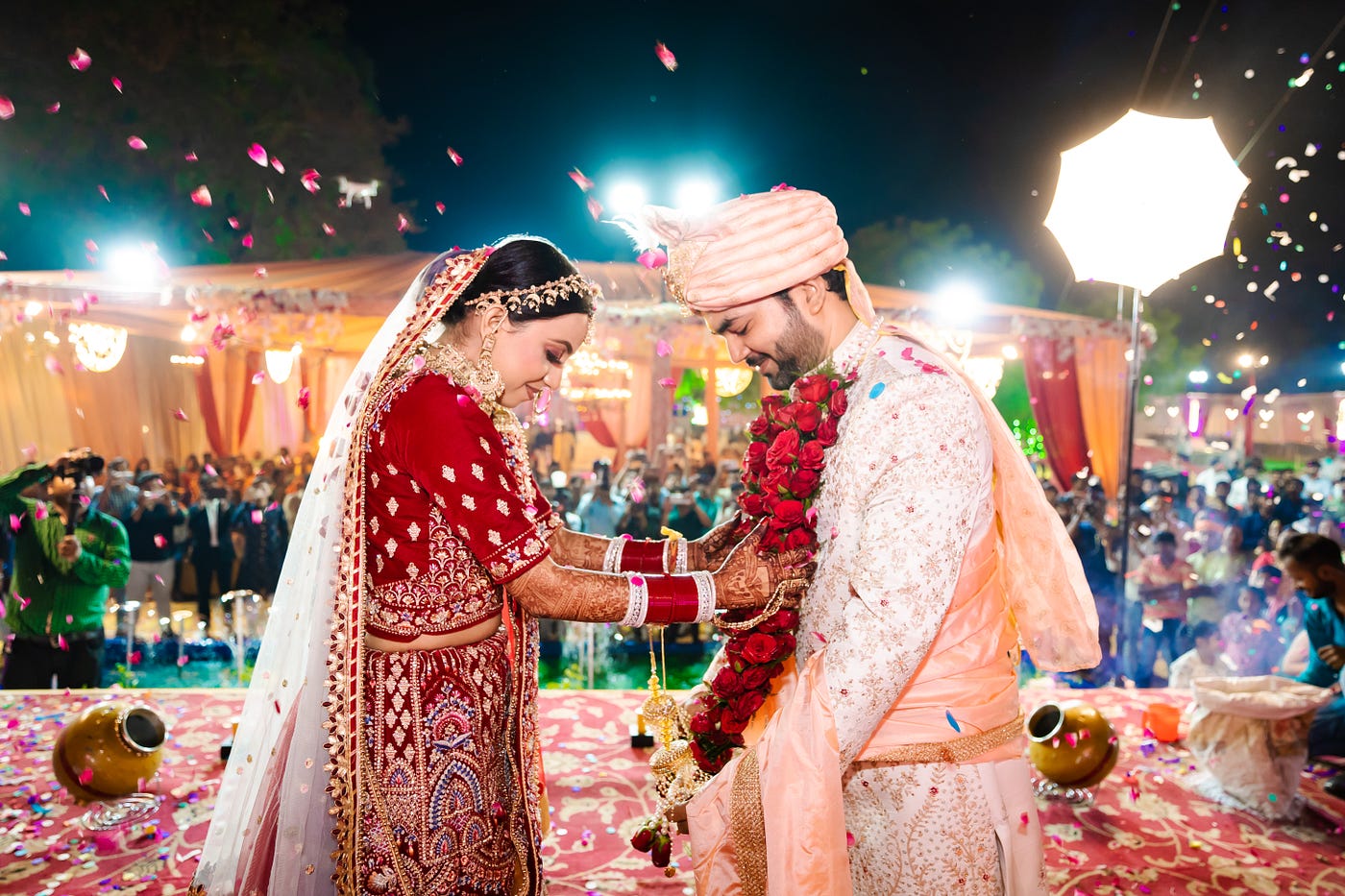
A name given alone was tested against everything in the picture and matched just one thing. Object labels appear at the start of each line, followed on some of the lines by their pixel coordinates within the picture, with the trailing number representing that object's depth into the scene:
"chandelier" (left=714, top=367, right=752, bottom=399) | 12.55
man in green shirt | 5.20
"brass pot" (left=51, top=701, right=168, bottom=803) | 3.78
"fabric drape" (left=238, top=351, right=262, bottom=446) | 12.38
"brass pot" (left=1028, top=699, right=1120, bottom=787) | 3.97
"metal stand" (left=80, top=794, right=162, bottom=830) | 3.73
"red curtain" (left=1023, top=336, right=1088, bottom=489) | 11.70
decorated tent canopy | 8.66
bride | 1.90
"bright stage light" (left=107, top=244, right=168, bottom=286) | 8.55
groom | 1.61
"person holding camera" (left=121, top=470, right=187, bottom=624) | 7.79
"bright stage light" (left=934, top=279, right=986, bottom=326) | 9.31
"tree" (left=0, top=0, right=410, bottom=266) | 12.71
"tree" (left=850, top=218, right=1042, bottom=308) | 19.89
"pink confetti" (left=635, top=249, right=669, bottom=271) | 2.17
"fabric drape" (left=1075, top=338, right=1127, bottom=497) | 11.21
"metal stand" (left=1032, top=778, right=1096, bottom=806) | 4.05
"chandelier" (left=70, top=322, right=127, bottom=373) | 9.88
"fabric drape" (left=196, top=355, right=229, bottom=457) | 12.29
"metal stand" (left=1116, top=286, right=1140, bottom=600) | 5.73
